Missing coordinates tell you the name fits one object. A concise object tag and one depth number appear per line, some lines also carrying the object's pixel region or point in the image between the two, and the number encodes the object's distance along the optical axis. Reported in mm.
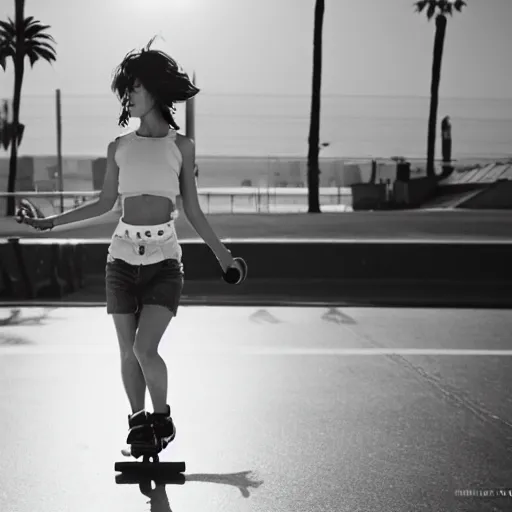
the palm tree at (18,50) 64375
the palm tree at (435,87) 58750
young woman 4609
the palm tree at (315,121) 46781
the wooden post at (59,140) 77875
